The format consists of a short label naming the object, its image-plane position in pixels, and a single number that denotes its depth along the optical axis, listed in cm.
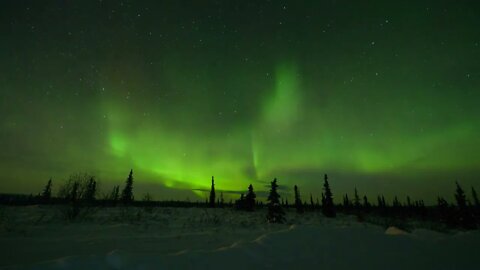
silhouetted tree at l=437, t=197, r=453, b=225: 3894
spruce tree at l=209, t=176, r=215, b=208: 6361
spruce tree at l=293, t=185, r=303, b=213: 5781
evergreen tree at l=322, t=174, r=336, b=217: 4759
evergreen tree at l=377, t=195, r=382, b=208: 10218
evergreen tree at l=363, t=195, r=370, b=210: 8336
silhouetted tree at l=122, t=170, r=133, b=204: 6056
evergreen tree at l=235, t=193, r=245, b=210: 4932
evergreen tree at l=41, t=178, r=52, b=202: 7750
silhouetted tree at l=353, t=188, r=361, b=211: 8225
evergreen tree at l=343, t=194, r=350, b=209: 8790
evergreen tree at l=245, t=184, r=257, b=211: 4697
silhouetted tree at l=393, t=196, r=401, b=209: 9930
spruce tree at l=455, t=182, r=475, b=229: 3711
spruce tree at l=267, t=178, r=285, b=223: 2818
